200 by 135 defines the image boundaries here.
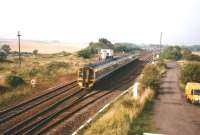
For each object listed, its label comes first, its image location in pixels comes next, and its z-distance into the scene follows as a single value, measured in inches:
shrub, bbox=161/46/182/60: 3492.4
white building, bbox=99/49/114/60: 2075.5
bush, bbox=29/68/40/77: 1350.9
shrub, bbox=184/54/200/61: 3078.7
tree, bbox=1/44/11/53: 4512.8
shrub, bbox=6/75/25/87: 1075.9
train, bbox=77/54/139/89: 1075.9
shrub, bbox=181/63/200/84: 1234.5
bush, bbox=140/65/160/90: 1069.8
